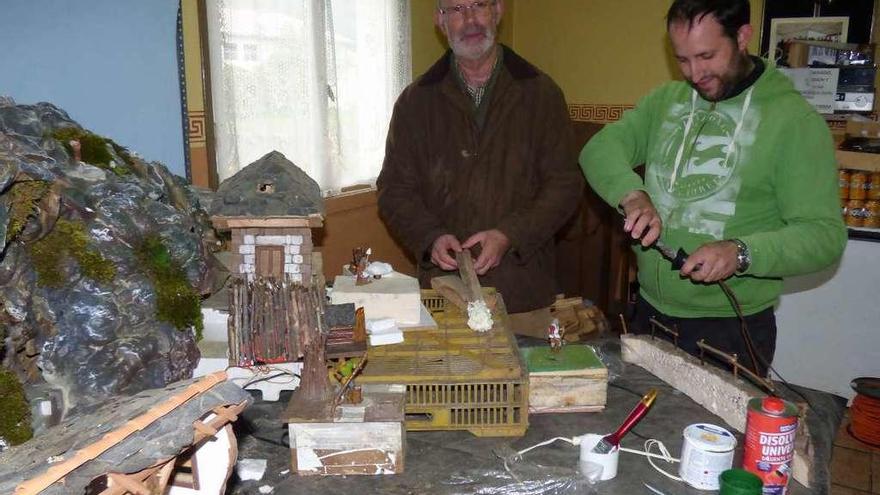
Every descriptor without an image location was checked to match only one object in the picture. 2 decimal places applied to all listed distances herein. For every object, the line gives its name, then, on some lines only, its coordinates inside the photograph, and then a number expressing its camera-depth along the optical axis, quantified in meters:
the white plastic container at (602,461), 1.75
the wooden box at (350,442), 1.76
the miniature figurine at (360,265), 2.46
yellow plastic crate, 1.93
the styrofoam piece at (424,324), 2.28
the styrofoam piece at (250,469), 1.79
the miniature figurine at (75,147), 2.32
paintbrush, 1.77
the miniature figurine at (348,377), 1.83
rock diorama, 1.87
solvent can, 1.64
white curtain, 3.62
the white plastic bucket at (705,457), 1.69
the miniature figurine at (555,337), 2.18
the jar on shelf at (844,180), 4.27
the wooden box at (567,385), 2.04
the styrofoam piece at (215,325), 2.39
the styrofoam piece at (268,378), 2.20
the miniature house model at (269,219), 2.33
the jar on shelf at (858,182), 4.22
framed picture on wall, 4.75
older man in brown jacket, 3.20
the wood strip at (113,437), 0.99
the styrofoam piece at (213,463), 1.30
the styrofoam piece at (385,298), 2.31
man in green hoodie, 2.19
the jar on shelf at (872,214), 4.22
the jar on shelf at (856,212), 4.26
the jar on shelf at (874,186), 4.18
